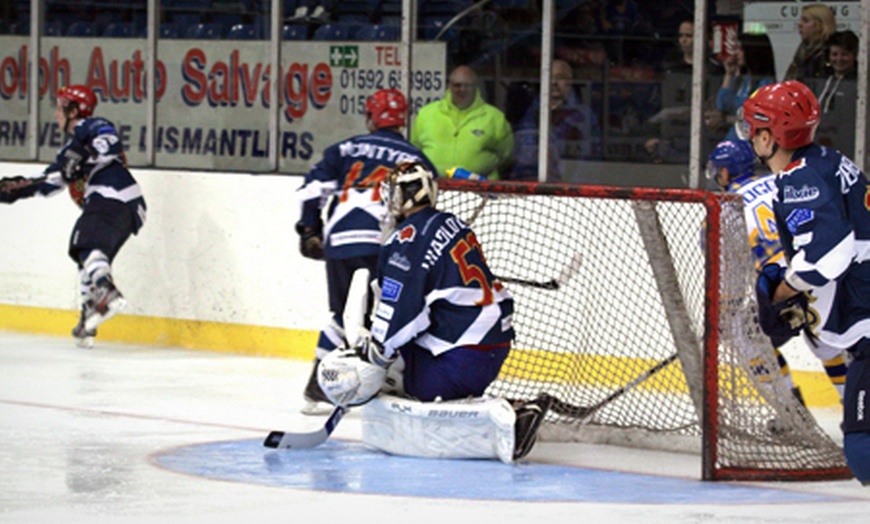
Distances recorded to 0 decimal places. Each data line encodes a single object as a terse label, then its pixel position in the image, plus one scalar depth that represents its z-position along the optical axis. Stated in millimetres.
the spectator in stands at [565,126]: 15656
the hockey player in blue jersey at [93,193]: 16984
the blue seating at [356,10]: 17062
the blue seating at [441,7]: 16516
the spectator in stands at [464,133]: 15922
